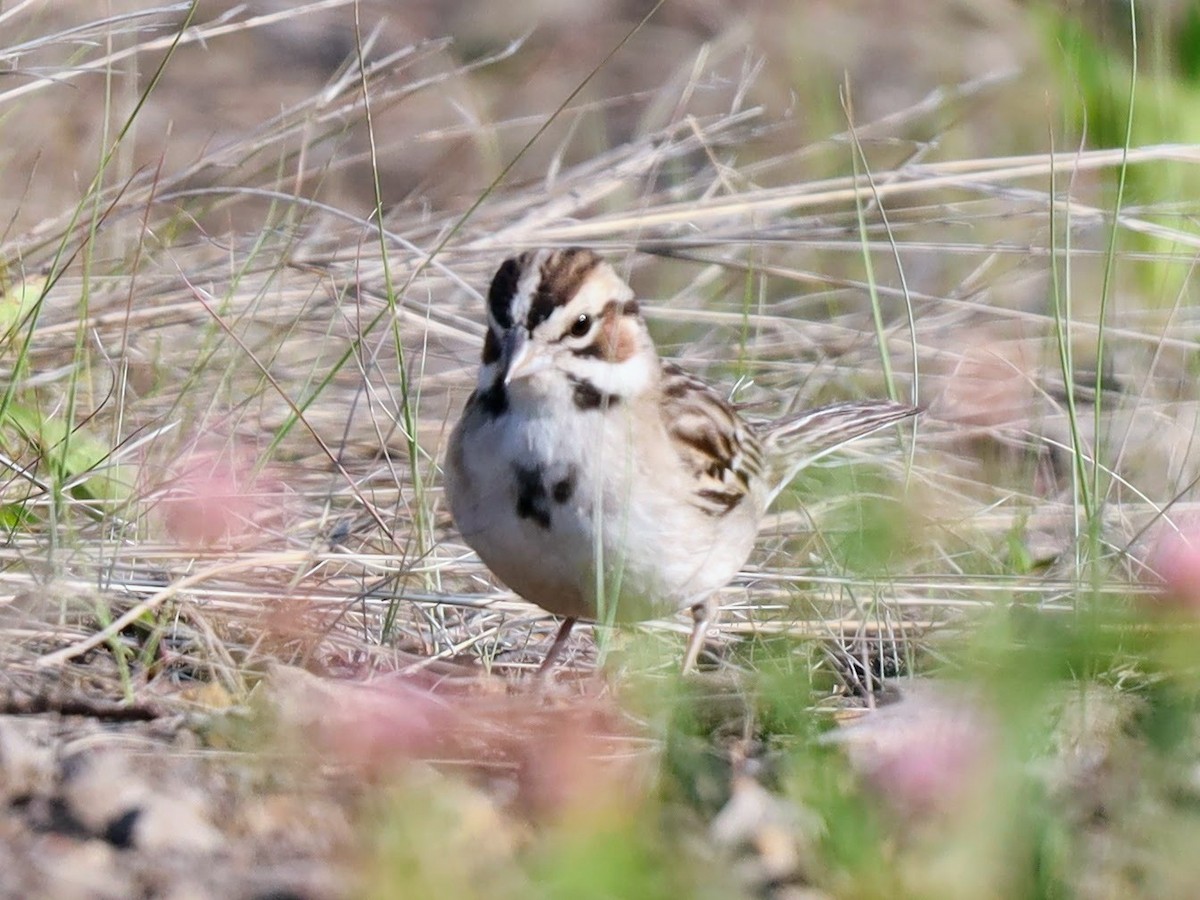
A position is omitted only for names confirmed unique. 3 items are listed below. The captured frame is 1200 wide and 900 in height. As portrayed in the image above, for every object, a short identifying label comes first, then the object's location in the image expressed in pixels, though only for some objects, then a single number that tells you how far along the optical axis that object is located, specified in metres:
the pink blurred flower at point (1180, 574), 5.81
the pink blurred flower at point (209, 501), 8.45
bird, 7.91
